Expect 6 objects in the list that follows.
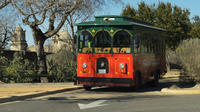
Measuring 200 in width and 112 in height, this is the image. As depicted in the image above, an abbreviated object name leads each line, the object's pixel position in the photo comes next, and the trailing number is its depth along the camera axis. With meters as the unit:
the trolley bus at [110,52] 16.05
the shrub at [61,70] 21.06
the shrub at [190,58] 17.47
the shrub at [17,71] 20.02
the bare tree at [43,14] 18.56
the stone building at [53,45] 26.54
